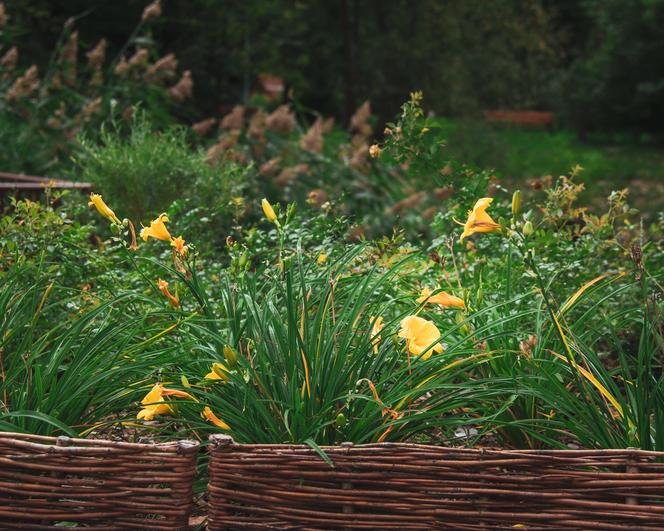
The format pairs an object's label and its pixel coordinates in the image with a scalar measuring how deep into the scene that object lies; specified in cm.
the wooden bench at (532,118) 2517
